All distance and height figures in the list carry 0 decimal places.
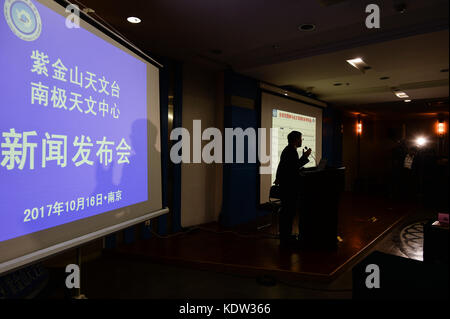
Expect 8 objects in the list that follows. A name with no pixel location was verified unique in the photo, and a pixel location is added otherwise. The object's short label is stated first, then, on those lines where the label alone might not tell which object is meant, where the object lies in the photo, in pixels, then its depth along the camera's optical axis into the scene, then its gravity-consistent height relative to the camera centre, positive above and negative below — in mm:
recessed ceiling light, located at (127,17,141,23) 2797 +1381
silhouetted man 3289 -287
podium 3199 -586
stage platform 2762 -1085
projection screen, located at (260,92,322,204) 5051 +665
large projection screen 1098 +115
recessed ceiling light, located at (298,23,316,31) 2946 +1380
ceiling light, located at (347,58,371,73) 3788 +1294
